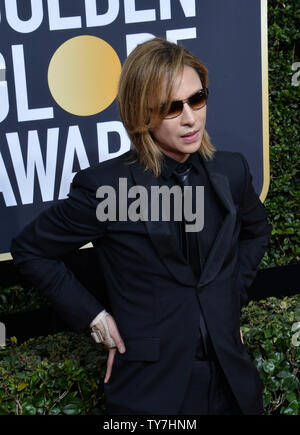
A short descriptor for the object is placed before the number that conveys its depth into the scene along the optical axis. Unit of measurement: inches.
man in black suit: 83.0
